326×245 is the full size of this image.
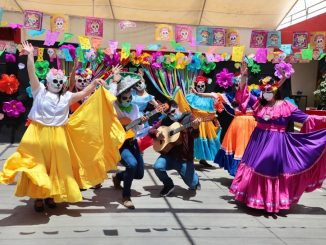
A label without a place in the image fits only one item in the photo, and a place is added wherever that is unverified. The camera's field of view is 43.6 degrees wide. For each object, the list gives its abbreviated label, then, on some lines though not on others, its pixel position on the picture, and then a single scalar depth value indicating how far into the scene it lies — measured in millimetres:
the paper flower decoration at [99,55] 9633
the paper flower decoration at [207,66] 10055
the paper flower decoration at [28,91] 9383
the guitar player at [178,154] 5386
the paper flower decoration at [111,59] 9781
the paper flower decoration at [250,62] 9978
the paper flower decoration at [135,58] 9885
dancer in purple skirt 4773
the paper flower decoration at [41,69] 9223
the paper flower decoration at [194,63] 9969
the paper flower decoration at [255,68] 10156
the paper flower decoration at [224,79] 9992
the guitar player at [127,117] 4910
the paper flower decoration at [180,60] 9969
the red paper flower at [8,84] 9180
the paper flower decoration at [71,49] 9320
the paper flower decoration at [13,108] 9391
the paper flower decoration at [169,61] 9977
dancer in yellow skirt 4254
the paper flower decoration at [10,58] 9312
